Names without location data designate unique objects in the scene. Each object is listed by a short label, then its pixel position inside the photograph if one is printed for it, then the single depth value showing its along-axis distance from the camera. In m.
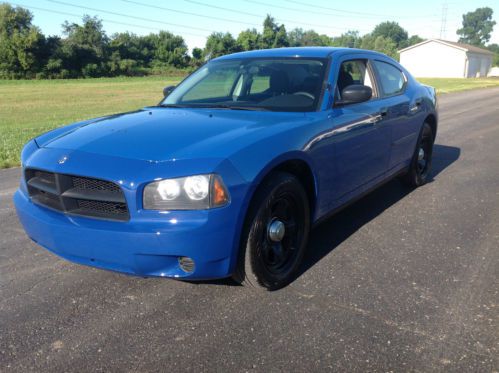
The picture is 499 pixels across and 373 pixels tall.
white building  65.50
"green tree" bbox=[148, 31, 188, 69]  78.00
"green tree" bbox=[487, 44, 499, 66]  152.12
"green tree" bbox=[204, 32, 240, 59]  79.69
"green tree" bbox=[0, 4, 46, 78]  62.72
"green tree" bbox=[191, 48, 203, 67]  80.36
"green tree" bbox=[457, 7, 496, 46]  158.62
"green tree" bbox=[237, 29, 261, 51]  81.97
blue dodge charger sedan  2.56
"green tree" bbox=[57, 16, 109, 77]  65.00
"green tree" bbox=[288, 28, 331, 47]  106.91
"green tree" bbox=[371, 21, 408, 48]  145.00
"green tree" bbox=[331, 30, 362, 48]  120.22
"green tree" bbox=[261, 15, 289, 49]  83.31
